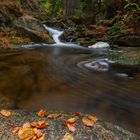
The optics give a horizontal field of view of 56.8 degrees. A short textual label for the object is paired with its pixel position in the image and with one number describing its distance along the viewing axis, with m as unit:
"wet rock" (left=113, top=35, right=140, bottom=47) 8.15
